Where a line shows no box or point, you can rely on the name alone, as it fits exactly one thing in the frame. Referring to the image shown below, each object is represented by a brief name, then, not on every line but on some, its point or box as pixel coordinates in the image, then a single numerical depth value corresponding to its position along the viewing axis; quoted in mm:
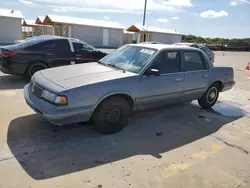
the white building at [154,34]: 35375
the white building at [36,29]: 36875
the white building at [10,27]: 24062
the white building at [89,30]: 28734
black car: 6949
